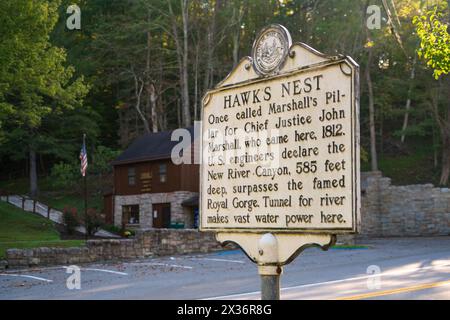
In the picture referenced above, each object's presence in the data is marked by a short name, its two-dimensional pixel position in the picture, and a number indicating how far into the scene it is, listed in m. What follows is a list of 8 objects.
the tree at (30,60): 24.48
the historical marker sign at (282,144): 4.47
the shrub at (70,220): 34.00
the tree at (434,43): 12.12
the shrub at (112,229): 37.72
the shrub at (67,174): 43.41
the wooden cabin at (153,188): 38.09
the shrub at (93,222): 33.81
